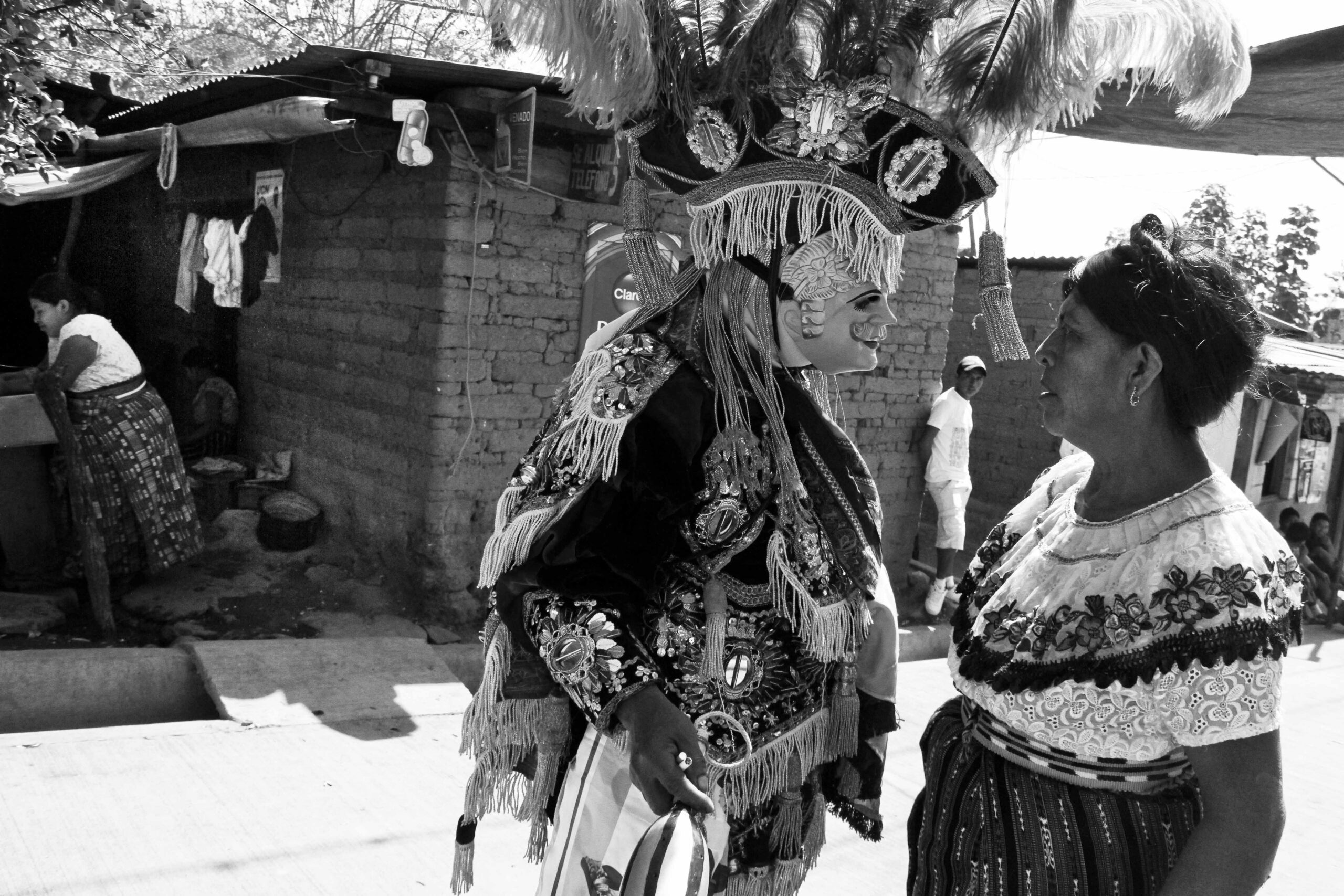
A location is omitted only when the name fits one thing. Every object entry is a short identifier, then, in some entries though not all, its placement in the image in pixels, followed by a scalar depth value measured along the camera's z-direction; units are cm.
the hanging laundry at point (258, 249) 749
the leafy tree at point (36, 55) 388
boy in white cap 793
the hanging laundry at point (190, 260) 796
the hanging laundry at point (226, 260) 770
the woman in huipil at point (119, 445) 594
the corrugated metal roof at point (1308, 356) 974
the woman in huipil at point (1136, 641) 148
